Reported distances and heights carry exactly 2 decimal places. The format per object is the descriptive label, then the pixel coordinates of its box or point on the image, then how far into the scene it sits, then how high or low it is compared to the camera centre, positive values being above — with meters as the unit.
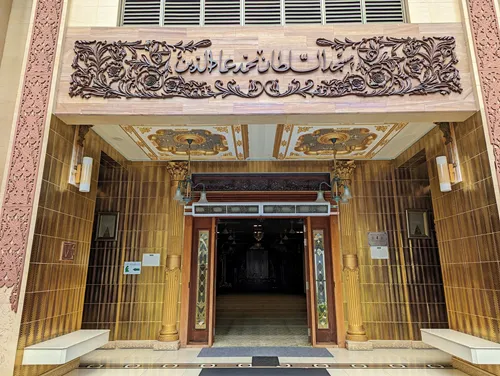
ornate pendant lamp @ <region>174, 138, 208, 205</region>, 4.43 +1.08
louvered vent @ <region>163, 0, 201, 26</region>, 4.08 +3.14
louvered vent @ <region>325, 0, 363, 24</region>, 4.05 +3.13
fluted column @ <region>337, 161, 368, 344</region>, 4.94 -0.01
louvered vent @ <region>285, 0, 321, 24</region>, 4.04 +3.12
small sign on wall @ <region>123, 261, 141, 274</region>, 5.25 -0.06
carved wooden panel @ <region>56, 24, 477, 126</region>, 3.53 +2.09
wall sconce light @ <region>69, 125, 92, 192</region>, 3.79 +1.17
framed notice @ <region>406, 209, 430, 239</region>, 5.30 +0.64
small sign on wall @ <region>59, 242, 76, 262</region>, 3.65 +0.15
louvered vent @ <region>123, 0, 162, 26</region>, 4.08 +3.15
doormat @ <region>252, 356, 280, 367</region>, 4.15 -1.28
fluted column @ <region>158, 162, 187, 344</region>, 4.98 +0.06
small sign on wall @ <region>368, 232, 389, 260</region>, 5.27 +0.29
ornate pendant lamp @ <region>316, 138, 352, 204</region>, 4.76 +1.27
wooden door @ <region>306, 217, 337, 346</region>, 5.09 -0.30
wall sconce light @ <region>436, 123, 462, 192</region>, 3.76 +1.17
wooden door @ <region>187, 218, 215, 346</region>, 5.12 -0.31
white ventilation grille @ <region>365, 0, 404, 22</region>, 4.04 +3.12
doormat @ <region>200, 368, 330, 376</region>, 3.82 -1.28
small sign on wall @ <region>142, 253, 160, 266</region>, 5.28 +0.08
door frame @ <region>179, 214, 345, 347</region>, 5.05 -0.30
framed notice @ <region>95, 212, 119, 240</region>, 5.34 +0.63
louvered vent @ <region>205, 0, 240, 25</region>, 4.06 +3.13
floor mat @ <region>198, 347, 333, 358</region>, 4.57 -1.27
